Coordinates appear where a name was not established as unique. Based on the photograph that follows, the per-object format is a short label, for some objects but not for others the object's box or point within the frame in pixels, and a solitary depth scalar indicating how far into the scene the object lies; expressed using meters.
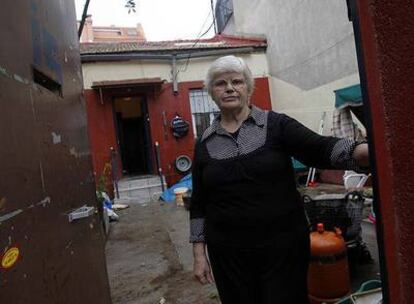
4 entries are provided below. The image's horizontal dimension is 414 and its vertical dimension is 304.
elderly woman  1.79
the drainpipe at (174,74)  12.05
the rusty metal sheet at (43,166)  1.37
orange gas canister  3.04
